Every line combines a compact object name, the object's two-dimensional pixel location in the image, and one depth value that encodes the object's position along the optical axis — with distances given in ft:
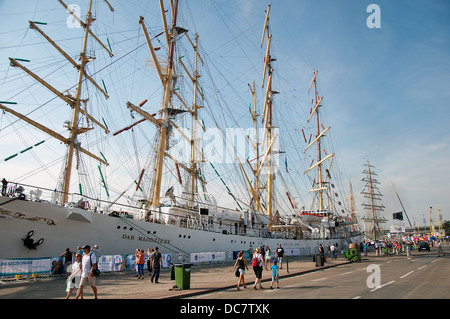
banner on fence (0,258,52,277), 39.83
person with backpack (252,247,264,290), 35.45
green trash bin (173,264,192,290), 34.60
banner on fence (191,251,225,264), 69.36
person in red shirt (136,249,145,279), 45.65
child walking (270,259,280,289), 35.95
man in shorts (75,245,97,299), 26.22
